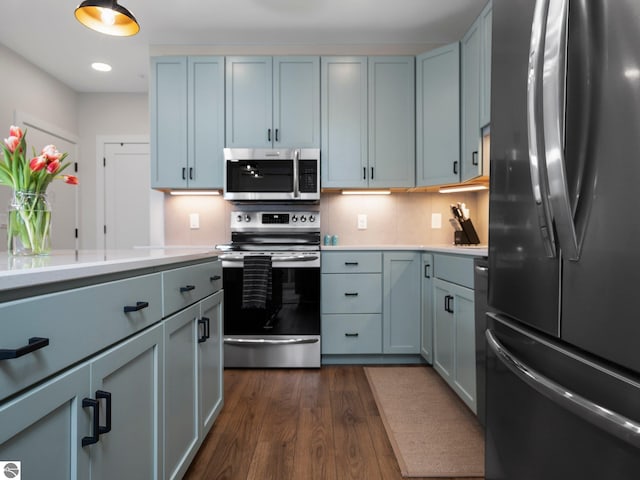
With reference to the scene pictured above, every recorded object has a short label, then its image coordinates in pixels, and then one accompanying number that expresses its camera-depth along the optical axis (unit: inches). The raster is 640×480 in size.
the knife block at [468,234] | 111.3
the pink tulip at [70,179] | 49.1
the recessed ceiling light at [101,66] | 143.3
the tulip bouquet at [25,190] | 42.5
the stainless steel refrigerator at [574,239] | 20.4
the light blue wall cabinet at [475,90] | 89.6
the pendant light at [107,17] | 64.5
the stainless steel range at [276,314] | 107.8
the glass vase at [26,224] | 42.8
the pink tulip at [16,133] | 43.1
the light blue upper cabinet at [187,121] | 119.6
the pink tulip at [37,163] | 42.6
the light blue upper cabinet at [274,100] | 118.8
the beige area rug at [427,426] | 61.9
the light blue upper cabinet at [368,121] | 119.0
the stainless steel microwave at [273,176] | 116.4
